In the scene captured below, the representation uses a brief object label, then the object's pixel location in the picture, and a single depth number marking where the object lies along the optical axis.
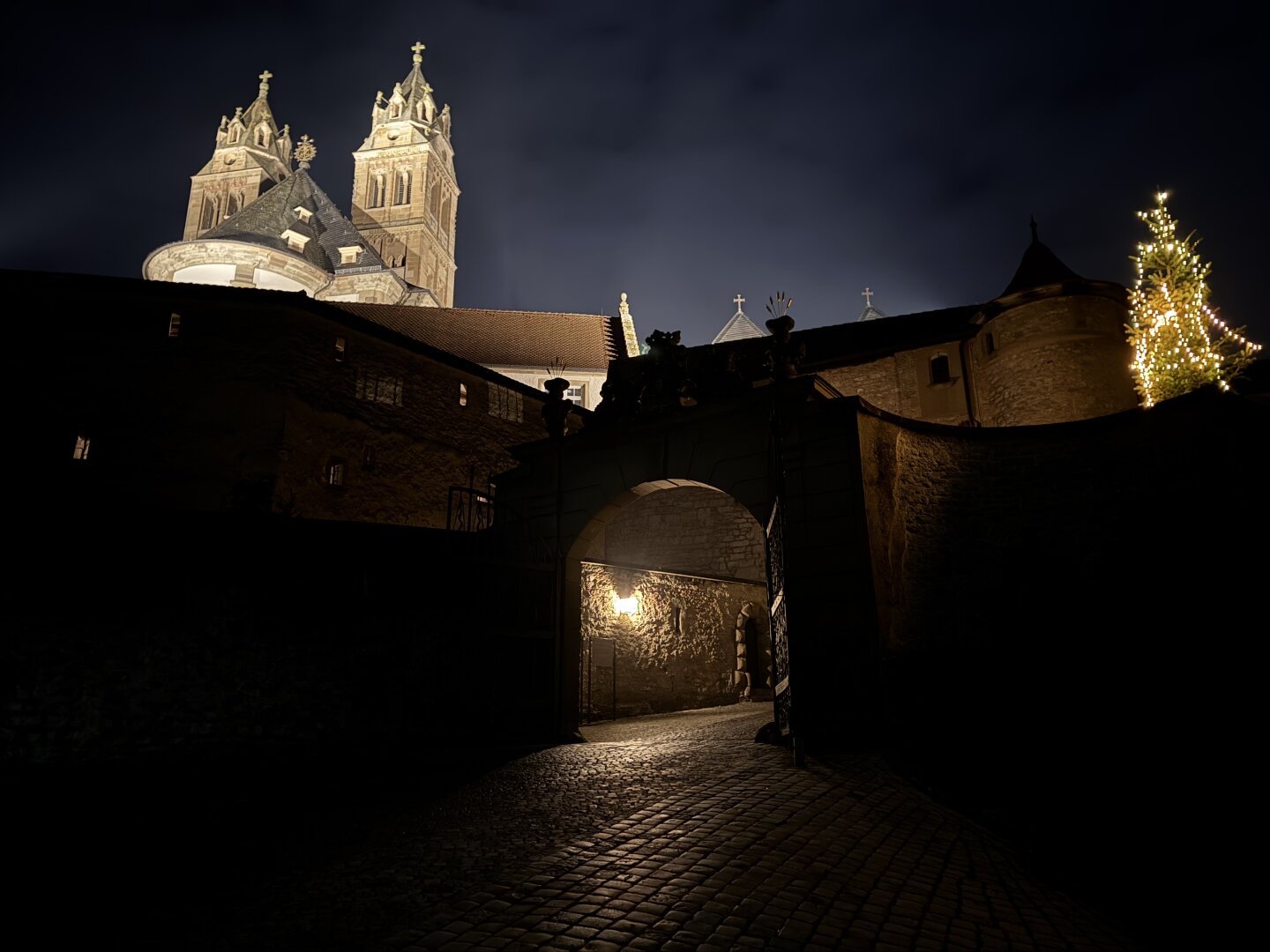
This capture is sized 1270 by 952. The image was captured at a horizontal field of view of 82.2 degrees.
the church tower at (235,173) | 81.56
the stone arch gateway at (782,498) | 9.30
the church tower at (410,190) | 80.69
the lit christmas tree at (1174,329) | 21.06
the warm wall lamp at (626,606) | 16.02
